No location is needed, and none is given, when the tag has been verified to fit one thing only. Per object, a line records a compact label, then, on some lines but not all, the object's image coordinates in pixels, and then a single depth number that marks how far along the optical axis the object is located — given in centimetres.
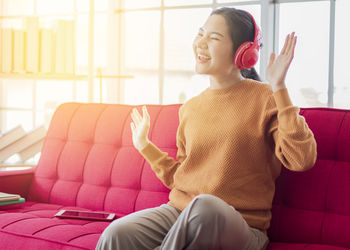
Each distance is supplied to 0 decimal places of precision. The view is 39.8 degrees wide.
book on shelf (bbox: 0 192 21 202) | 217
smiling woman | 141
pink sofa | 178
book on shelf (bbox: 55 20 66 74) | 316
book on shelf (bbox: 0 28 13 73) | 315
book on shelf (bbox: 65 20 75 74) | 316
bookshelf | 402
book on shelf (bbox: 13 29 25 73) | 316
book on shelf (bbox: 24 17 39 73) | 314
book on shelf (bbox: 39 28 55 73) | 315
